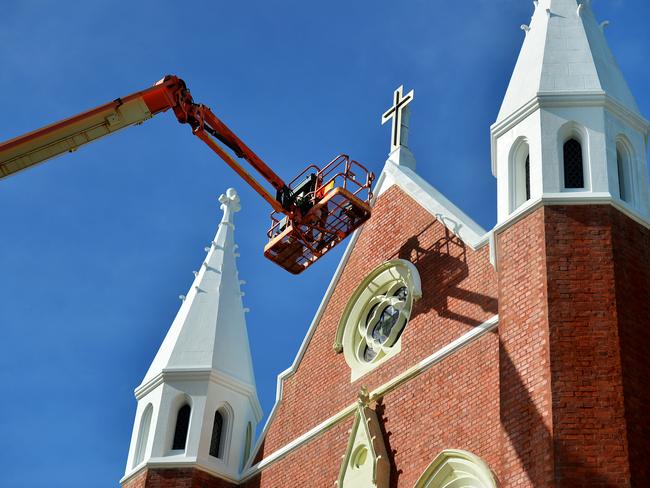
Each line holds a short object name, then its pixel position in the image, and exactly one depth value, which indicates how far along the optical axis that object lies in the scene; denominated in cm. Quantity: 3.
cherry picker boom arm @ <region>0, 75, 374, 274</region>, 2594
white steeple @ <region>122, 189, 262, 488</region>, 2505
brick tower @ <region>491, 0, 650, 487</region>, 1711
